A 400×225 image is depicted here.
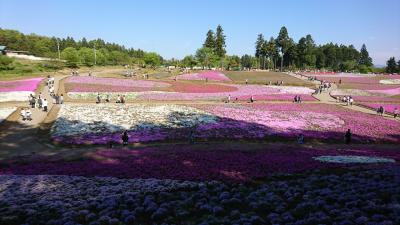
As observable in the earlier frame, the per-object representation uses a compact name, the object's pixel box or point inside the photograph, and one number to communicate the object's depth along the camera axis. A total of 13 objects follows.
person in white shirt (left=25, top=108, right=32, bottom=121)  42.44
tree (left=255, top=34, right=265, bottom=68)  185.12
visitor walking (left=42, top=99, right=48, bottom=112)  47.28
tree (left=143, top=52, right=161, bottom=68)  181.39
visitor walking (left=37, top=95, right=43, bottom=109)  49.51
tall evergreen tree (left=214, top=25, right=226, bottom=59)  163.88
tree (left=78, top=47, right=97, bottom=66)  148.38
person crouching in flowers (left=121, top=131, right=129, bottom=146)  33.19
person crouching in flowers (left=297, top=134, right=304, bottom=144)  36.31
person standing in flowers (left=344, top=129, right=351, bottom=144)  37.05
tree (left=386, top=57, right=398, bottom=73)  174.43
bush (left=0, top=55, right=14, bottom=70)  106.95
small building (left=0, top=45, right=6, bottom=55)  134.40
